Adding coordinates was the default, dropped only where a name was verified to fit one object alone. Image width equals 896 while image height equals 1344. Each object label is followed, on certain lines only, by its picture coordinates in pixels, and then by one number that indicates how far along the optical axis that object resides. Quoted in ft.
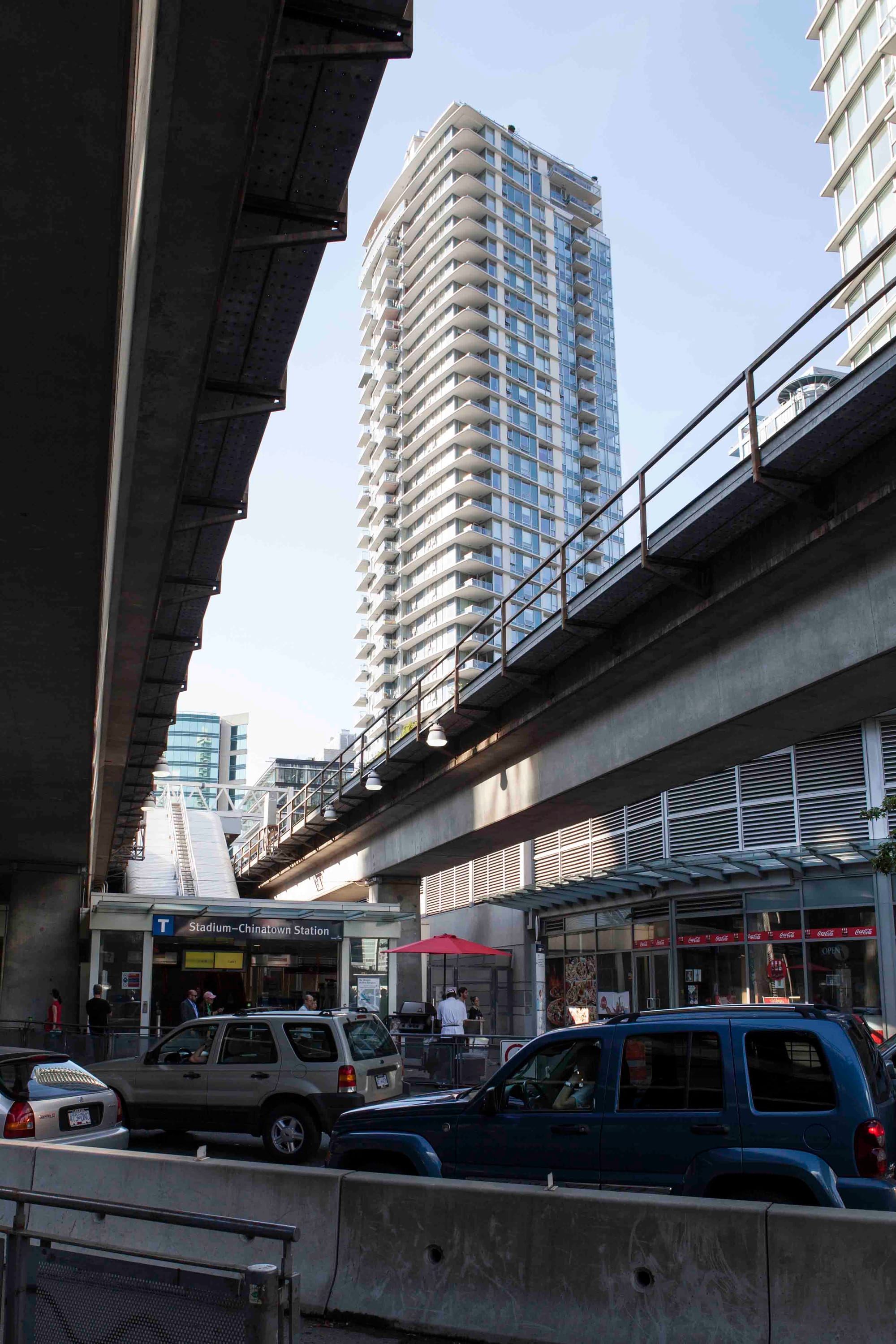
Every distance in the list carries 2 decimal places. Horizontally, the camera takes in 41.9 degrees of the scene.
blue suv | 23.89
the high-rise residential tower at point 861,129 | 195.72
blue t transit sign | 97.55
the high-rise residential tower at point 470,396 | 334.24
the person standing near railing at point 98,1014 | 84.48
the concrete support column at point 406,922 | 105.50
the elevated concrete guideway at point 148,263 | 21.08
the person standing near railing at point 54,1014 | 91.20
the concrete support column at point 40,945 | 109.60
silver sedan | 36.27
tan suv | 46.19
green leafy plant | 51.24
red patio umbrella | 95.91
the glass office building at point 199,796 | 184.65
